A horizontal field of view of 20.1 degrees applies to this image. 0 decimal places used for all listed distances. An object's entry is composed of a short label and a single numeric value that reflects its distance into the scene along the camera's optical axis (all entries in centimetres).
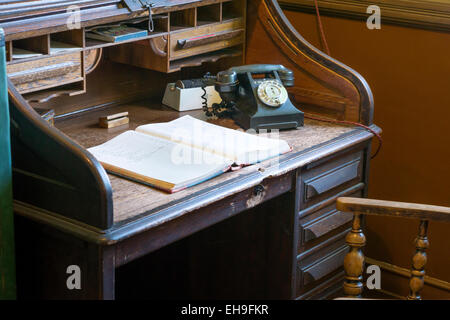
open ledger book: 280
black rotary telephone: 314
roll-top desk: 264
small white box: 325
